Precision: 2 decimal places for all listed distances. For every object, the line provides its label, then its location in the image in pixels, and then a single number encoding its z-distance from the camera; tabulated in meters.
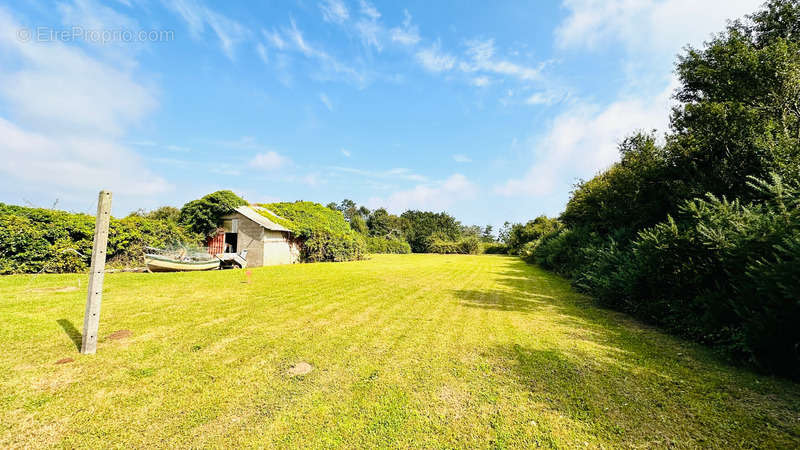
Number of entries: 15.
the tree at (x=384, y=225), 60.92
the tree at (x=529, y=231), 36.99
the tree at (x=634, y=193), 10.36
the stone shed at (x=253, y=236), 17.95
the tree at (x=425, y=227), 58.84
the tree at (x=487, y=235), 78.10
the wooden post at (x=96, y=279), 4.07
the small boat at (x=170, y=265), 12.16
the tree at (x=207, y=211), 17.92
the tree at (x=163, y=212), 25.34
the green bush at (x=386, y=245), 43.93
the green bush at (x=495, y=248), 49.79
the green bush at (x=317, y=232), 21.56
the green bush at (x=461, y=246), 51.53
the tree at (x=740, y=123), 7.70
